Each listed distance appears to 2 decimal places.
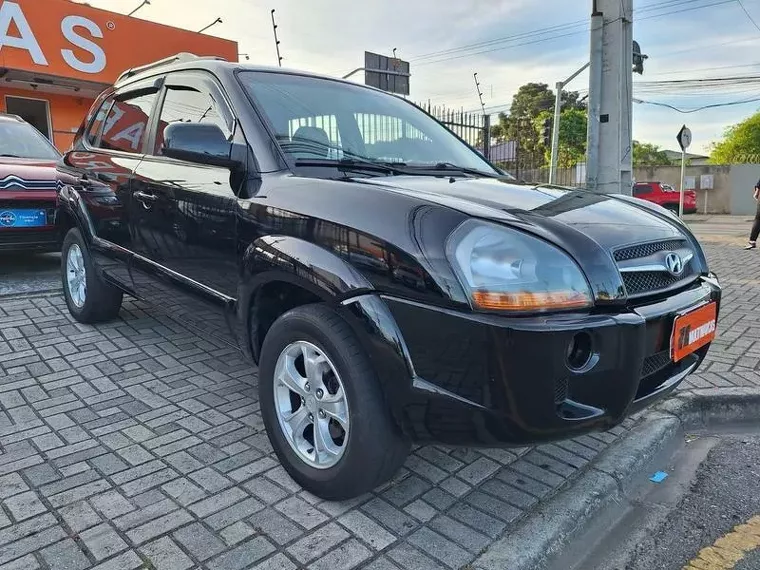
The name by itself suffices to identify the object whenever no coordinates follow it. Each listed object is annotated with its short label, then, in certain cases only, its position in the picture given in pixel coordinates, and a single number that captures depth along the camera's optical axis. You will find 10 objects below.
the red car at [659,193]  22.14
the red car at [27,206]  5.51
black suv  1.80
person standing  9.43
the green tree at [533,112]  44.06
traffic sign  14.70
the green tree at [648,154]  56.70
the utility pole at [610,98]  6.34
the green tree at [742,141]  50.62
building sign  10.96
